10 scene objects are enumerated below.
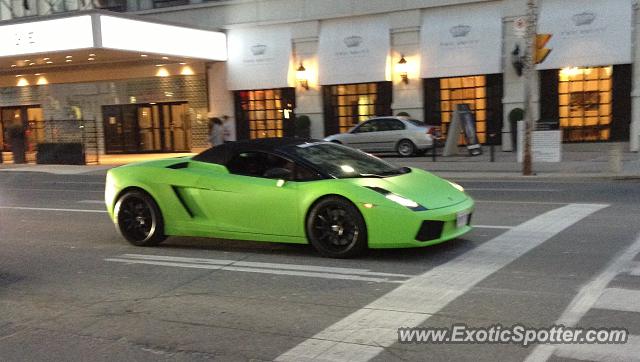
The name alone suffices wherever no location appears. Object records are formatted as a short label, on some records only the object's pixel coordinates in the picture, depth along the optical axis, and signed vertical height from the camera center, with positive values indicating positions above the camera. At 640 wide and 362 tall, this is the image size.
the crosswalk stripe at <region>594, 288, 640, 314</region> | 5.26 -1.61
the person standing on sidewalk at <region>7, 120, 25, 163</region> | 27.05 -0.64
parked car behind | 21.92 -0.78
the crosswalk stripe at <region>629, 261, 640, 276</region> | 6.25 -1.60
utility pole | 15.62 +0.76
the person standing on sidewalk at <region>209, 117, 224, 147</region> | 20.41 -0.41
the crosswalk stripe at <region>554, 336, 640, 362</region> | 4.29 -1.64
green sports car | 7.05 -0.95
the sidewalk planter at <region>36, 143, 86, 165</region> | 25.72 -1.15
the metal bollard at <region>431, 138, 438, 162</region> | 19.94 -1.23
